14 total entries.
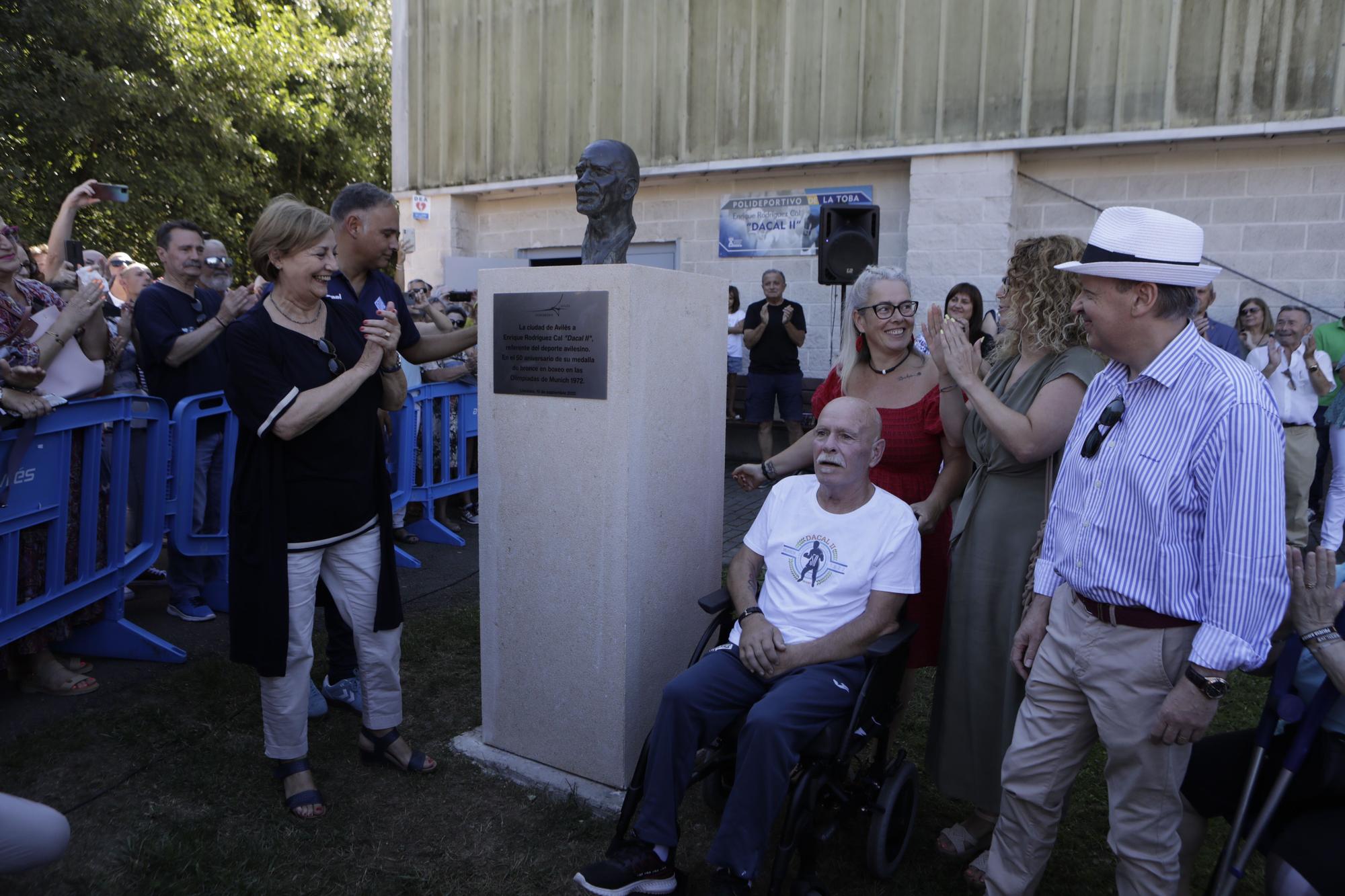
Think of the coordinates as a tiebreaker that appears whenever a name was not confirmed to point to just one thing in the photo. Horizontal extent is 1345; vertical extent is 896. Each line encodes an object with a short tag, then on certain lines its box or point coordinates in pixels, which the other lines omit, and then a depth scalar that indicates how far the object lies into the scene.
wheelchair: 2.66
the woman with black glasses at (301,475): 3.10
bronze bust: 3.44
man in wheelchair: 2.63
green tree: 13.16
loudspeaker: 8.12
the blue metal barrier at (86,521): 3.76
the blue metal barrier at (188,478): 4.88
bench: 11.32
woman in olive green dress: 2.78
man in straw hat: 2.07
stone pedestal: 3.18
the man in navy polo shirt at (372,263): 3.72
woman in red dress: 3.31
